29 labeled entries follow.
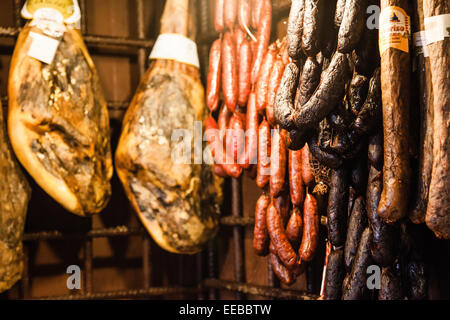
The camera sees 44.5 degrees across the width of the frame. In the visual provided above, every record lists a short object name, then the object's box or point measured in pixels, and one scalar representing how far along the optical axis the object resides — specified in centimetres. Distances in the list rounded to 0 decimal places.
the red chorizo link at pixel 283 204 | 300
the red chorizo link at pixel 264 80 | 310
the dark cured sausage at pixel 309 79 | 241
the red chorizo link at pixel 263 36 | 323
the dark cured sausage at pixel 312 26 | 238
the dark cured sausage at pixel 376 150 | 222
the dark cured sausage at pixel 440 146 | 184
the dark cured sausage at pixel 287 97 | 246
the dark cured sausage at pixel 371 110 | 219
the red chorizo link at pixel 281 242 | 289
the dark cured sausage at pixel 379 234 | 216
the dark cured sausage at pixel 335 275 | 239
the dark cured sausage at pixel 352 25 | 218
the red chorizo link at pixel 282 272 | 296
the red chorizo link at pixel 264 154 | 307
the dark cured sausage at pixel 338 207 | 239
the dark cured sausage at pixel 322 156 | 237
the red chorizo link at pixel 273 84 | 299
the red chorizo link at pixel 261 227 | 307
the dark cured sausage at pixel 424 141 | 199
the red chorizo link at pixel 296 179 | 287
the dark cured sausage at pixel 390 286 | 216
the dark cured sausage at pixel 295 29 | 247
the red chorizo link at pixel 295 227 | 290
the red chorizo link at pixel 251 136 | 319
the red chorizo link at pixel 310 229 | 275
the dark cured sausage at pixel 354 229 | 231
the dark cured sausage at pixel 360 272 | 223
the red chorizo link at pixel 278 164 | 294
